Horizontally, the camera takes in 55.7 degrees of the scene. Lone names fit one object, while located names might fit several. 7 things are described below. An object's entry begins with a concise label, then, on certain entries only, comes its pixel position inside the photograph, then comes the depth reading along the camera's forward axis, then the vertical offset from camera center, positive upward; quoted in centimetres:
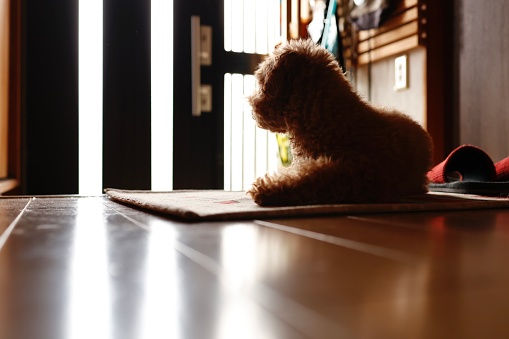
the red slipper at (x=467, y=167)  139 +2
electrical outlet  214 +45
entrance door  271 +42
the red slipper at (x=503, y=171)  143 +0
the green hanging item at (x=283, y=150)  262 +12
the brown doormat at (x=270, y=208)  77 -6
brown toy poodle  93 +8
